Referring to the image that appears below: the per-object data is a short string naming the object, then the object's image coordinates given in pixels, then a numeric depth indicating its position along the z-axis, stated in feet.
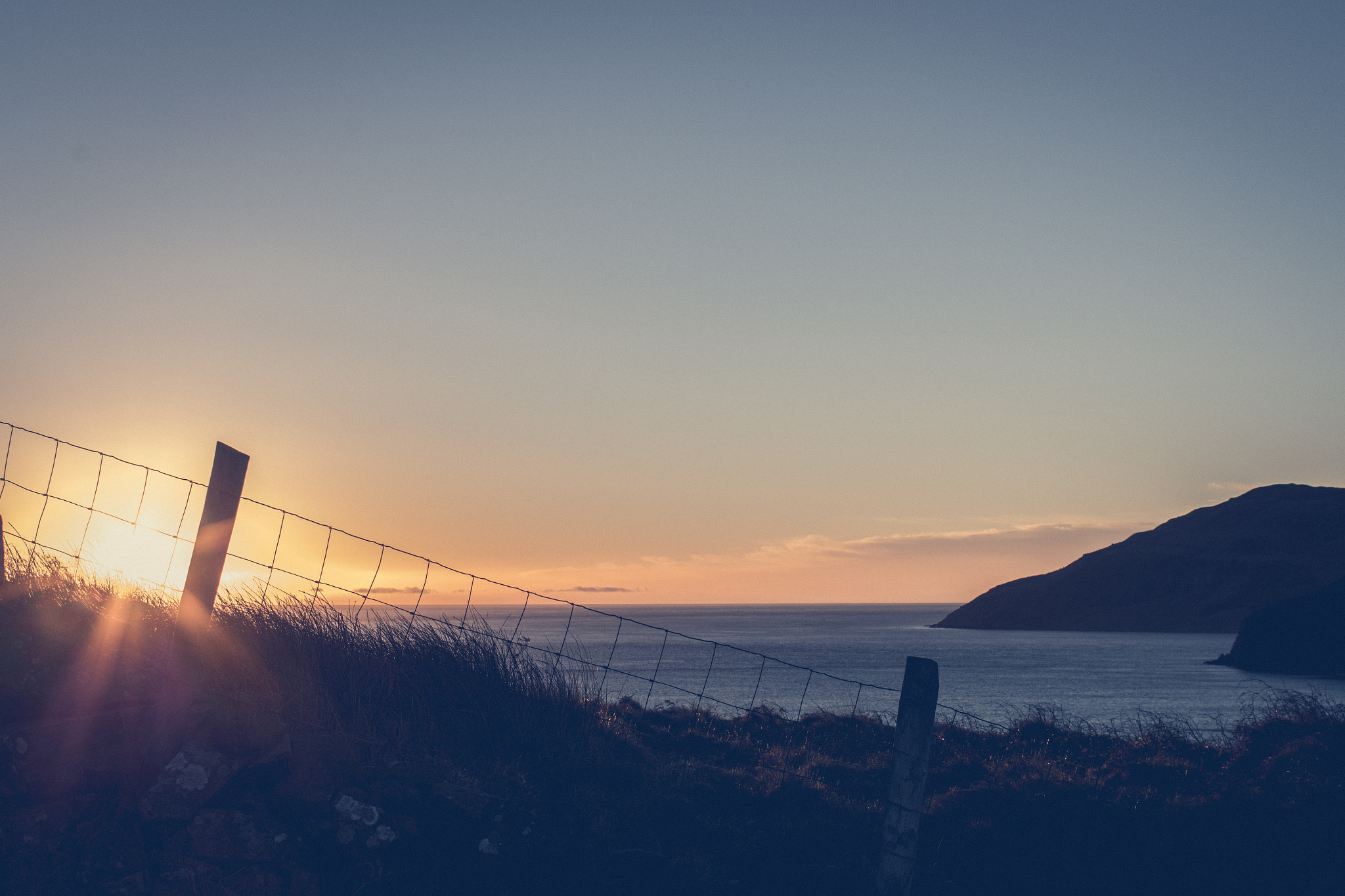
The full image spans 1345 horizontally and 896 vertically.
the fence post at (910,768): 20.67
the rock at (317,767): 18.22
